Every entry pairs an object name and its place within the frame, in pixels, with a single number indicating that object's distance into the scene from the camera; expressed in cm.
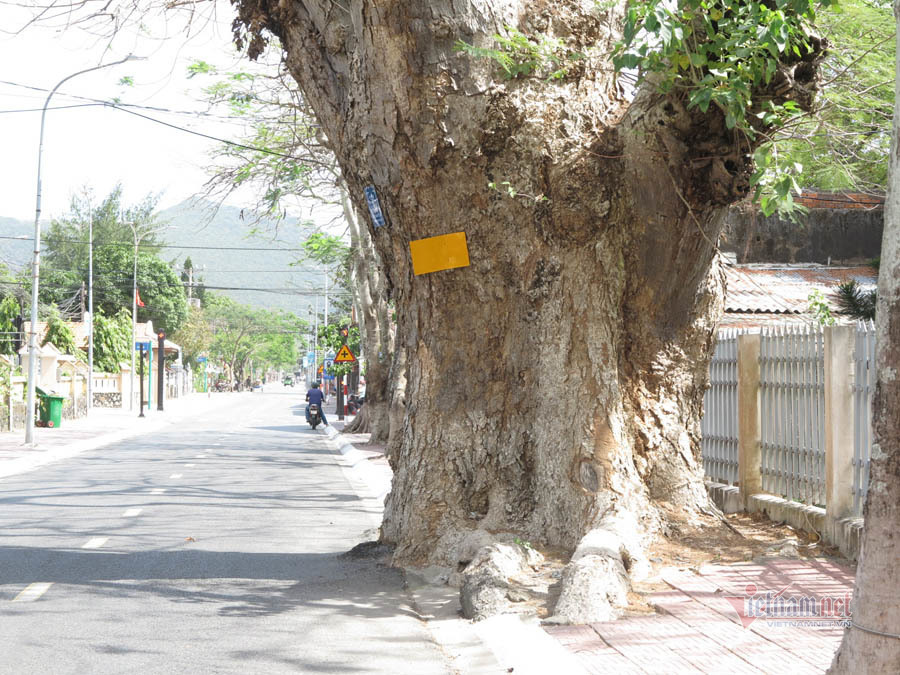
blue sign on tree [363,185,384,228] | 845
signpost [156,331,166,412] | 5255
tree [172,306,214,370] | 8888
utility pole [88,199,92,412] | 4286
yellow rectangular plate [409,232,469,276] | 818
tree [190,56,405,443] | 1908
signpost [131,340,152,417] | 4770
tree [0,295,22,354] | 5381
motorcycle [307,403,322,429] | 3653
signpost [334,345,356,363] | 3303
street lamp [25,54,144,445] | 2403
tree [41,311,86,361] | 5412
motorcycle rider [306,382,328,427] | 3647
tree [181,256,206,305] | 11356
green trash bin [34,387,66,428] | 3294
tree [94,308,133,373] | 6575
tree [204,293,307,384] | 12206
